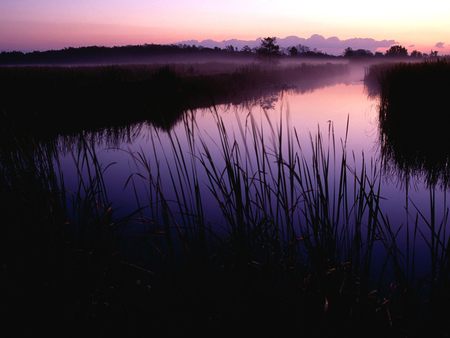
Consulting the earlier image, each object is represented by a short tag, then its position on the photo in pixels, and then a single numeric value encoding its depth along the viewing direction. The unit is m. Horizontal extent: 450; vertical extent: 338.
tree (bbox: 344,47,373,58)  78.16
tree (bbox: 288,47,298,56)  70.22
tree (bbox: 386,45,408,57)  66.31
